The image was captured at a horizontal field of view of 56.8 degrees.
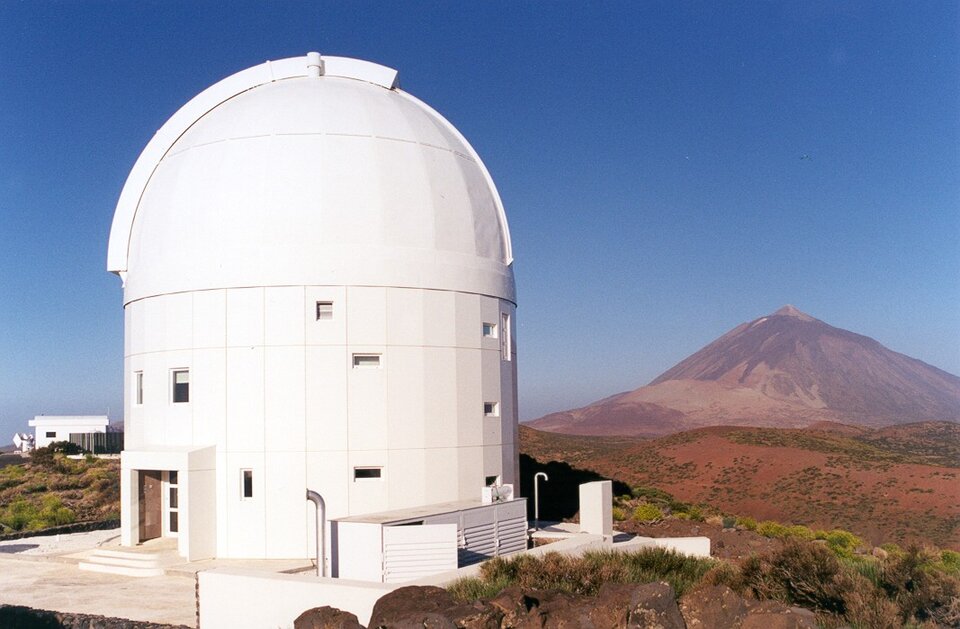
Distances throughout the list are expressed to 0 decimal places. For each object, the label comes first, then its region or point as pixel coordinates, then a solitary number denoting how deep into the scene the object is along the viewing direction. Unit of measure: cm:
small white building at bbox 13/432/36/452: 6028
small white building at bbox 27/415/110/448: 5591
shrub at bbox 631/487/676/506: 2352
